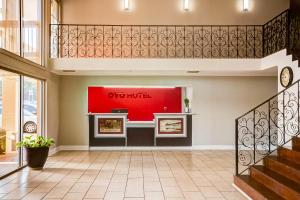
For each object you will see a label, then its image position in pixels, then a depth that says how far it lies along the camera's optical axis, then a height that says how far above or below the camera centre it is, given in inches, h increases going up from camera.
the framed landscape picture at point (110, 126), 299.6 -32.2
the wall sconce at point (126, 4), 247.4 +100.8
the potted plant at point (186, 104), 301.6 -4.5
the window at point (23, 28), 186.2 +64.3
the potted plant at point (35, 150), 199.7 -41.8
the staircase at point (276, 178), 124.4 -44.7
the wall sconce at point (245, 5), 247.0 +99.9
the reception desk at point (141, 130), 299.6 -37.7
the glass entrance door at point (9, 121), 191.9 -16.7
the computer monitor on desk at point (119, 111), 300.9 -13.3
